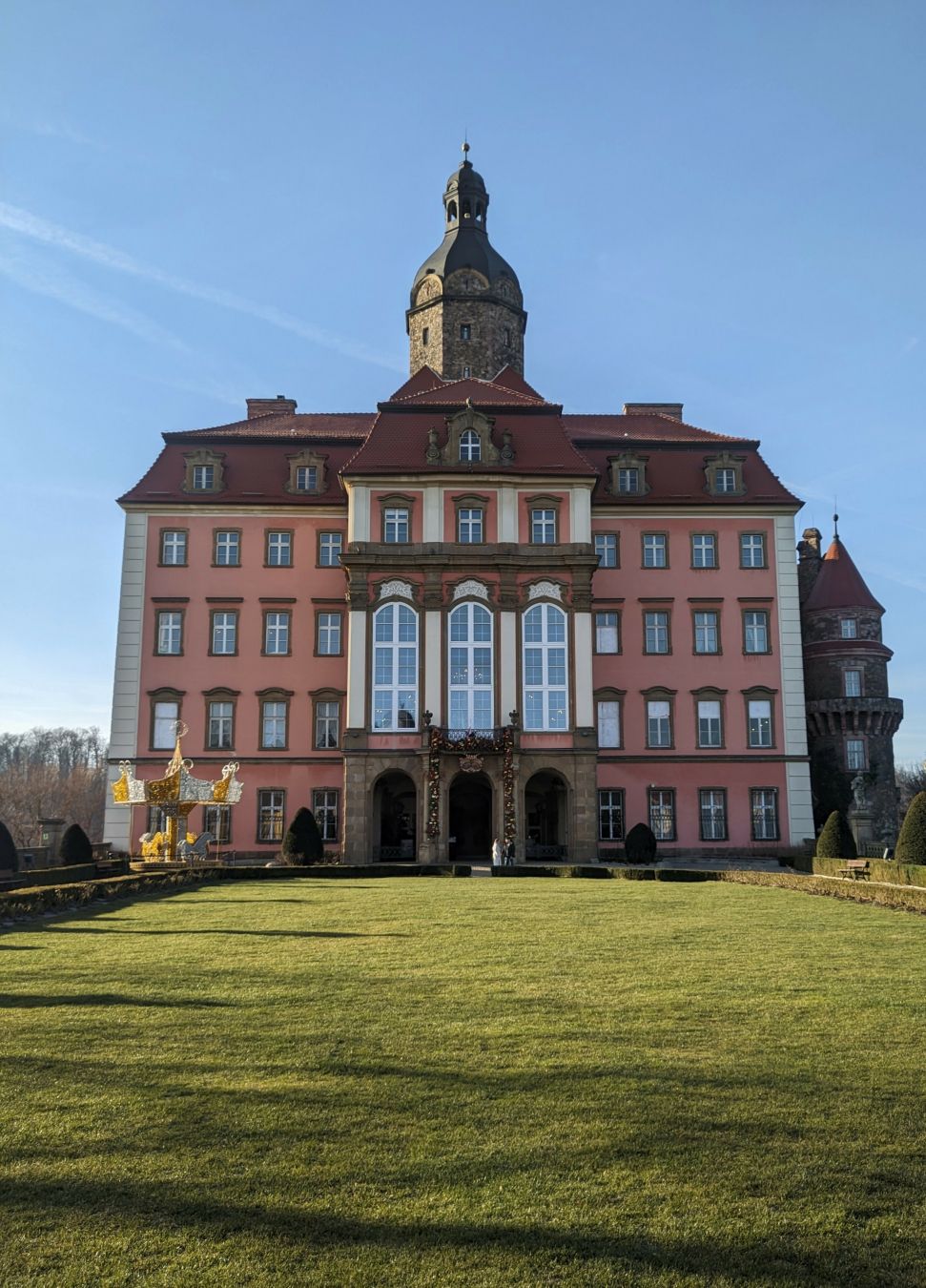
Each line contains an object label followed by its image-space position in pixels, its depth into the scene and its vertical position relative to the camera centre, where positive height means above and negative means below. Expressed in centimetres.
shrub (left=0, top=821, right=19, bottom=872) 2795 -39
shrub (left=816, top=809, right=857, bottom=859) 3312 -11
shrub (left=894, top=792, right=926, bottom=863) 2714 +0
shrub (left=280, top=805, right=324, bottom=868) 3556 -19
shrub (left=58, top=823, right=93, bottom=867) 3338 -32
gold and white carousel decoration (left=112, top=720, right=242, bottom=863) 3384 +124
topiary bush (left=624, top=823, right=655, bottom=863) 3809 -26
